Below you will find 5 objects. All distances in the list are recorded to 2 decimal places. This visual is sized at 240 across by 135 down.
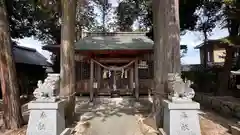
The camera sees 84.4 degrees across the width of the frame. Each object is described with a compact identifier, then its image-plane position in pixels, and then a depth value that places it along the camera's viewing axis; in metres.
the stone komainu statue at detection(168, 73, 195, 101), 2.91
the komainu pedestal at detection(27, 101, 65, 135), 2.96
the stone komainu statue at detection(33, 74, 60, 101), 3.01
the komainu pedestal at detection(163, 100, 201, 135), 2.87
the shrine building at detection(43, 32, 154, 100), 7.26
